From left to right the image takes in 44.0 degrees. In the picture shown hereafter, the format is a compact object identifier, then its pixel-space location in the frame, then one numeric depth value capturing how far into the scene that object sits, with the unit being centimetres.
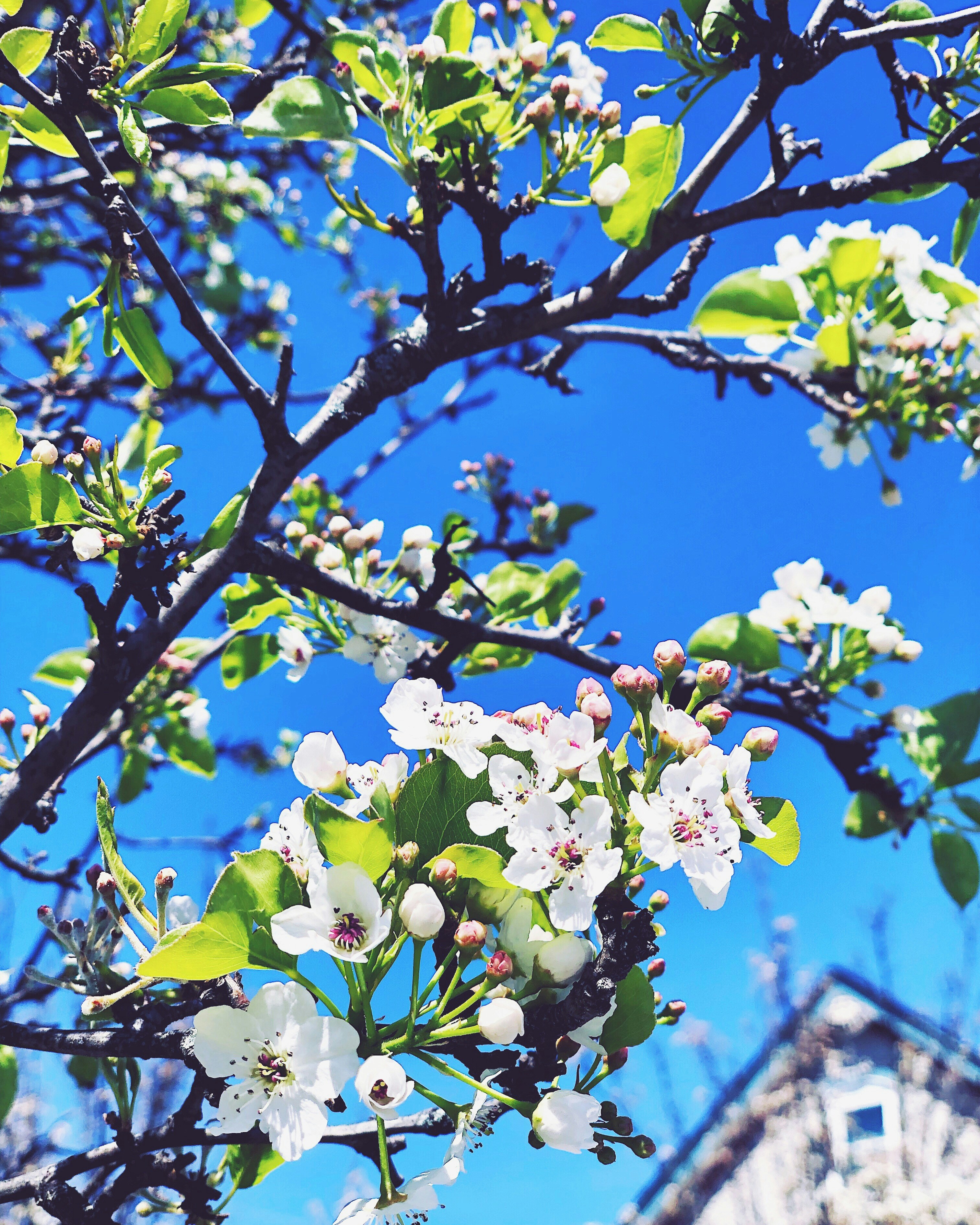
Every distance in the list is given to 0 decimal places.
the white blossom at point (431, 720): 24
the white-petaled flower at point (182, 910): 31
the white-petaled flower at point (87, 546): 32
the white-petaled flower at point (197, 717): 55
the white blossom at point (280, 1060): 22
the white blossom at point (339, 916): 22
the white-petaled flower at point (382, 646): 46
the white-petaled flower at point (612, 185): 38
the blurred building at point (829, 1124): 514
